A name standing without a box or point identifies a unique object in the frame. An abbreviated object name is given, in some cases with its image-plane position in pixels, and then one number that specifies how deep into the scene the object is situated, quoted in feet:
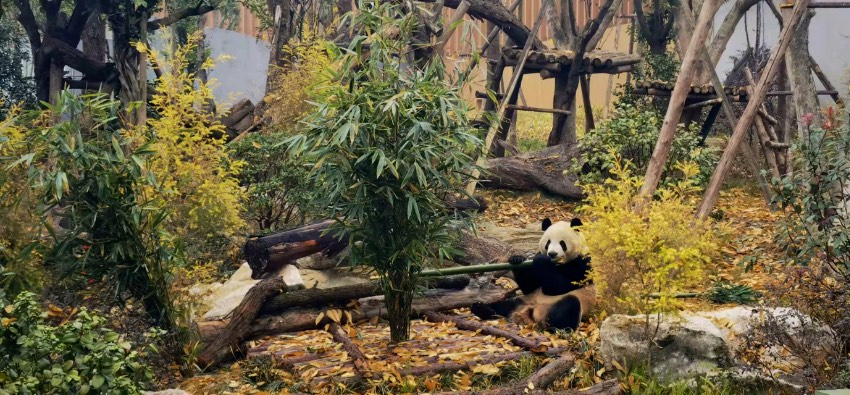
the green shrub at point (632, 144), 32.24
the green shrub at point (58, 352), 12.81
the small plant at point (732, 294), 22.81
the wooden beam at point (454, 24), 22.51
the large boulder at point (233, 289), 22.36
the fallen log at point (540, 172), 36.04
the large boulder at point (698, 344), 17.61
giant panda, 20.66
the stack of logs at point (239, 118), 39.55
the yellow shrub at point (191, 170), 23.77
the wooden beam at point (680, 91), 24.83
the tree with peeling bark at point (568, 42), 40.57
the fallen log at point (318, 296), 20.57
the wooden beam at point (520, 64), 32.80
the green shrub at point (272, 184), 29.76
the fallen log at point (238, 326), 18.71
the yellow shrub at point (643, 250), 18.56
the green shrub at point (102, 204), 16.75
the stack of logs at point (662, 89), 35.50
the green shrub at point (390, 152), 17.75
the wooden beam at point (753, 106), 25.25
